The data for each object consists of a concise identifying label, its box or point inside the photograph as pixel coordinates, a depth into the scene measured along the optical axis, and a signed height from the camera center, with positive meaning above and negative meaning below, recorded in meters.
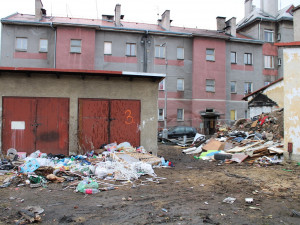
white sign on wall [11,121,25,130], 9.62 -0.29
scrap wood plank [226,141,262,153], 12.25 -1.45
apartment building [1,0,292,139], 24.36 +6.64
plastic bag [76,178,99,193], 6.05 -1.64
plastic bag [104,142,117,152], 9.64 -1.13
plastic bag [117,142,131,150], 9.97 -1.06
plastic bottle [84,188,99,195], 5.86 -1.71
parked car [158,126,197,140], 21.80 -1.16
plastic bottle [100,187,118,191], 6.19 -1.74
